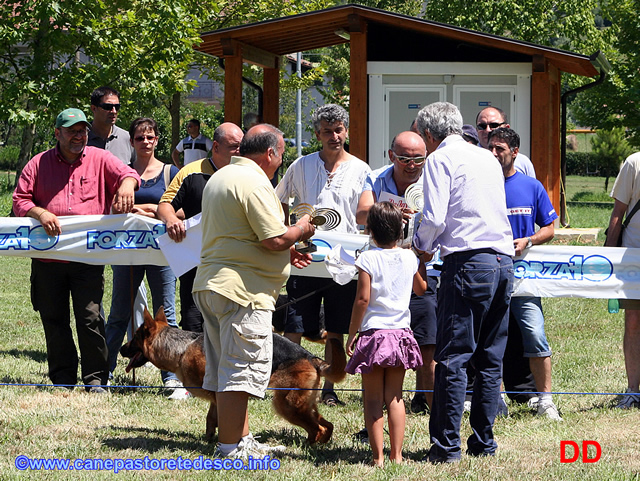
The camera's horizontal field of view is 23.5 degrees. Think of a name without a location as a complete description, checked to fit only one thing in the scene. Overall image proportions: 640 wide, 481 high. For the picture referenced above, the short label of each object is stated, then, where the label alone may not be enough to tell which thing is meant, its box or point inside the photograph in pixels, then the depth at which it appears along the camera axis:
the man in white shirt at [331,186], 11.01
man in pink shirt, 11.54
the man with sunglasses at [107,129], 12.67
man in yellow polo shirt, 8.56
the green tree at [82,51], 31.94
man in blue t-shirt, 10.52
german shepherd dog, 9.51
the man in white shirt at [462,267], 8.58
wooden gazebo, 27.35
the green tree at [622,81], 62.71
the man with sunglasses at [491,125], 11.56
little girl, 8.61
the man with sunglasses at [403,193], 10.11
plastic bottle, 11.75
